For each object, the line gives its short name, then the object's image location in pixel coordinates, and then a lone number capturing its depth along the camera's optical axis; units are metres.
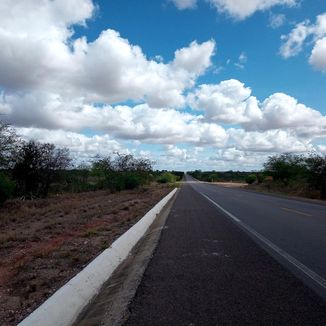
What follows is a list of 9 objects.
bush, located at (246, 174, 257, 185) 111.19
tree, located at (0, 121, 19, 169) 35.03
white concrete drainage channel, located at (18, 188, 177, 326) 5.48
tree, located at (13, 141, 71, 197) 45.66
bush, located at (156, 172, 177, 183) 110.75
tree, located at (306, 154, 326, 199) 45.25
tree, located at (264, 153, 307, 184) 73.39
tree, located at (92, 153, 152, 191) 57.78
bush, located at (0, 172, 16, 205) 33.38
